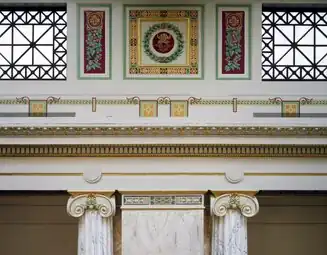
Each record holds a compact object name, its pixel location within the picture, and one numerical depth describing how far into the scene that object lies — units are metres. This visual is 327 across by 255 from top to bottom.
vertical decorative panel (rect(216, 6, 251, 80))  12.77
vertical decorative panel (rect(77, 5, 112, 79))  12.73
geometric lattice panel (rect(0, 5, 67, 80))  12.89
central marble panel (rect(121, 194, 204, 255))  12.31
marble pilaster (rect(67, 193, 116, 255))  12.22
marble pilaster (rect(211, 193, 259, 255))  12.27
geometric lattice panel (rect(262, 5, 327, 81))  12.95
